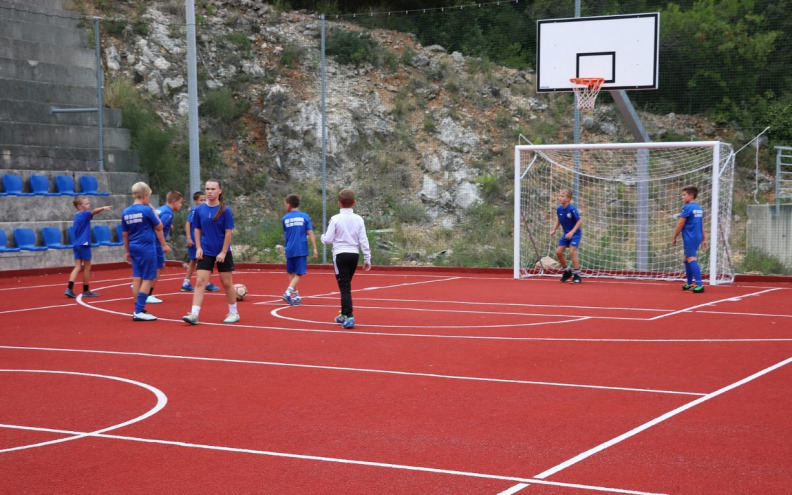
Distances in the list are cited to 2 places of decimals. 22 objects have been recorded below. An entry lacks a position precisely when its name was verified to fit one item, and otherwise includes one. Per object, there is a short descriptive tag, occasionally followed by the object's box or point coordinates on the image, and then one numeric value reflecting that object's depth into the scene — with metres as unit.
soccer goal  19.66
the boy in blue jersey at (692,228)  16.47
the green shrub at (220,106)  32.38
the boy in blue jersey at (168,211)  16.02
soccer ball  15.52
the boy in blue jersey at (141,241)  12.76
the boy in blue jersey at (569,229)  19.05
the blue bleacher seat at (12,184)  21.81
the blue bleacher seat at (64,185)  22.91
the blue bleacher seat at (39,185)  22.41
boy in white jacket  11.82
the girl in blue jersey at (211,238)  12.03
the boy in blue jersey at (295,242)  14.41
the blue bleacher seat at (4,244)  21.01
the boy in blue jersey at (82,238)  16.45
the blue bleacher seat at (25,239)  21.56
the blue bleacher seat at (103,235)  23.48
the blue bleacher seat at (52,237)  22.06
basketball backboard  19.34
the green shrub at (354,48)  33.81
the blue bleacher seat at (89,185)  23.58
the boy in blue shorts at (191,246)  16.31
